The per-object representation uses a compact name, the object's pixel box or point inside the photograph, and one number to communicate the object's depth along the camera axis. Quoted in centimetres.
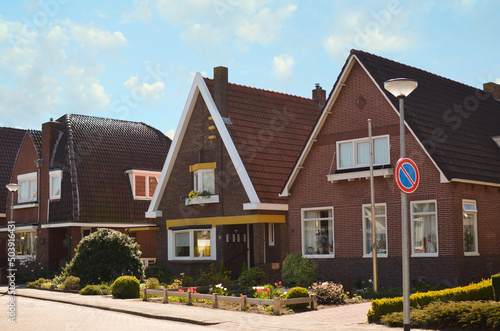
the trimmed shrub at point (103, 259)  3000
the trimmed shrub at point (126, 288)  2514
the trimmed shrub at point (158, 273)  3256
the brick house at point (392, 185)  2359
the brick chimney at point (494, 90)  3378
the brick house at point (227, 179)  3033
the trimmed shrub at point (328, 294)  2108
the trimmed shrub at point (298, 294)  1984
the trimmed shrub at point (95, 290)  2716
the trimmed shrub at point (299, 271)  2628
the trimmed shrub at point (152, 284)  2761
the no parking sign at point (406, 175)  1312
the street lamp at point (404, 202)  1277
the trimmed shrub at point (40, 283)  3172
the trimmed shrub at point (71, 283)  2911
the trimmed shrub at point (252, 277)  2759
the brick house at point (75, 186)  3806
